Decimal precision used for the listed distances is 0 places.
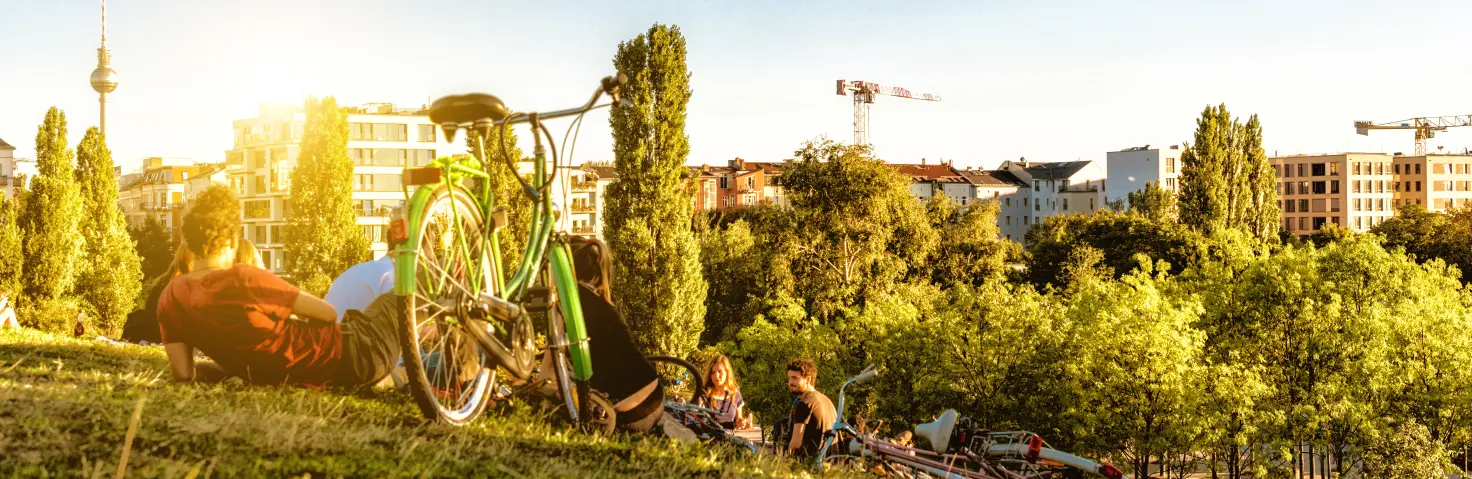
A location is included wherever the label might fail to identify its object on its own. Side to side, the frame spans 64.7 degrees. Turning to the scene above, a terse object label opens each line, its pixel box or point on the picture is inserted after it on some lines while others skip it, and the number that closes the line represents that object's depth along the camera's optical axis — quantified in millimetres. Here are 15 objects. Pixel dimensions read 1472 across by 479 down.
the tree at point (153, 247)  85188
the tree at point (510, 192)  41125
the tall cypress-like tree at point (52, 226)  43594
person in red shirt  6965
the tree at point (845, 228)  55125
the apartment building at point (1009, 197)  163250
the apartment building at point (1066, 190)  165750
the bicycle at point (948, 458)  9828
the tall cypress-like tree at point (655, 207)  46031
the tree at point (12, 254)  42500
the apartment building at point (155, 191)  102625
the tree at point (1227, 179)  78562
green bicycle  6273
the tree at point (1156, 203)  110656
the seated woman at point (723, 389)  12227
